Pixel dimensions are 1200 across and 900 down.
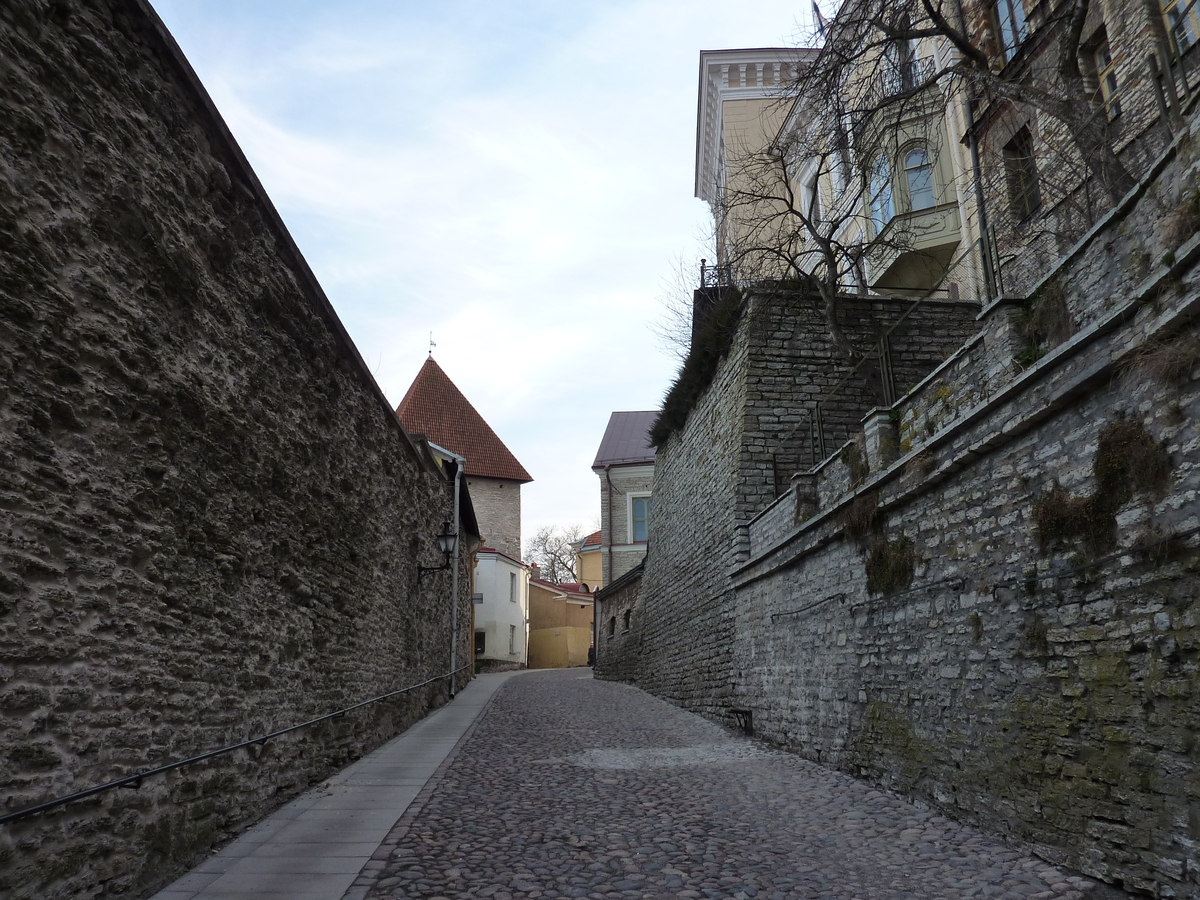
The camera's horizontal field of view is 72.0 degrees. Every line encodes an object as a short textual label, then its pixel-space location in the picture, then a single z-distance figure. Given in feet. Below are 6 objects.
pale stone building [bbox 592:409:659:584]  104.53
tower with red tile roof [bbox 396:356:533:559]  109.50
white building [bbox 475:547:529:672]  96.53
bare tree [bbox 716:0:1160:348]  25.63
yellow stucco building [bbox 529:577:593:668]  118.73
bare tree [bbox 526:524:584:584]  174.40
